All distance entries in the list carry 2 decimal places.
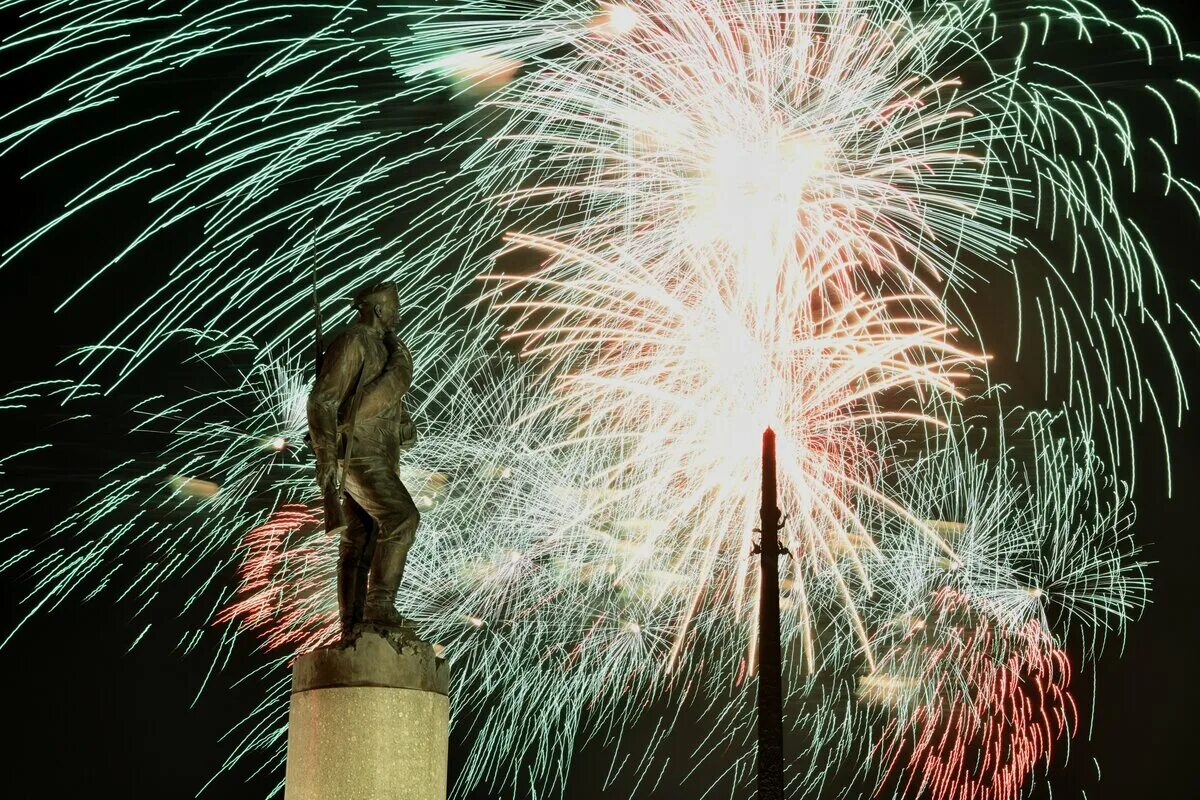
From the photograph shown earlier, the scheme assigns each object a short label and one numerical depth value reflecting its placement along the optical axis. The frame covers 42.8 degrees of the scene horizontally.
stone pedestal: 11.80
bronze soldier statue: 12.59
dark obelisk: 16.52
